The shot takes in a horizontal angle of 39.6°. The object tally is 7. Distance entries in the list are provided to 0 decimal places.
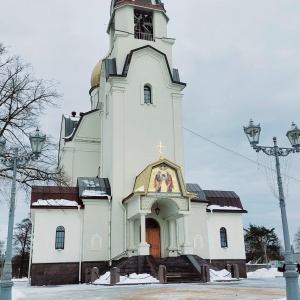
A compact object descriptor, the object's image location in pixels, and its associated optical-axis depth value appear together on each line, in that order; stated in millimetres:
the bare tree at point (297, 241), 78006
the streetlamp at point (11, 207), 9965
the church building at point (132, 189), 23156
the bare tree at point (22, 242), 47625
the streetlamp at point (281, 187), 9759
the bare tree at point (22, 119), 15391
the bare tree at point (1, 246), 65188
